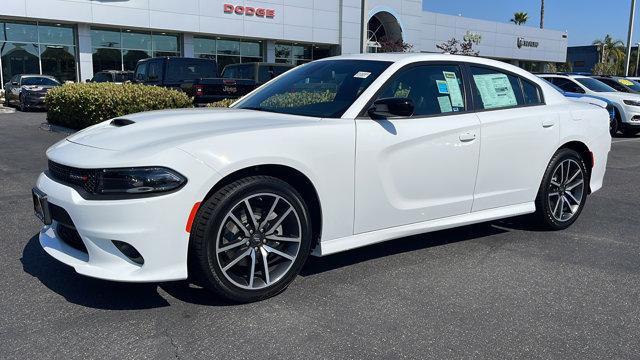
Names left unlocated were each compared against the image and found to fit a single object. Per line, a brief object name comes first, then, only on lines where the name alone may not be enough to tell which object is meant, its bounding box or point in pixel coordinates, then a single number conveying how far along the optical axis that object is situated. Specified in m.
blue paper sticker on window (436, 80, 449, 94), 4.45
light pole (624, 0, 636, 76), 26.20
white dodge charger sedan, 3.12
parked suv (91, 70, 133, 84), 21.00
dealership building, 25.91
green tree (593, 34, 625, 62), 69.00
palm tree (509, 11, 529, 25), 72.25
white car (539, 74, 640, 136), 14.88
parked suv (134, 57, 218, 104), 14.43
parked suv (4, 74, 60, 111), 19.53
